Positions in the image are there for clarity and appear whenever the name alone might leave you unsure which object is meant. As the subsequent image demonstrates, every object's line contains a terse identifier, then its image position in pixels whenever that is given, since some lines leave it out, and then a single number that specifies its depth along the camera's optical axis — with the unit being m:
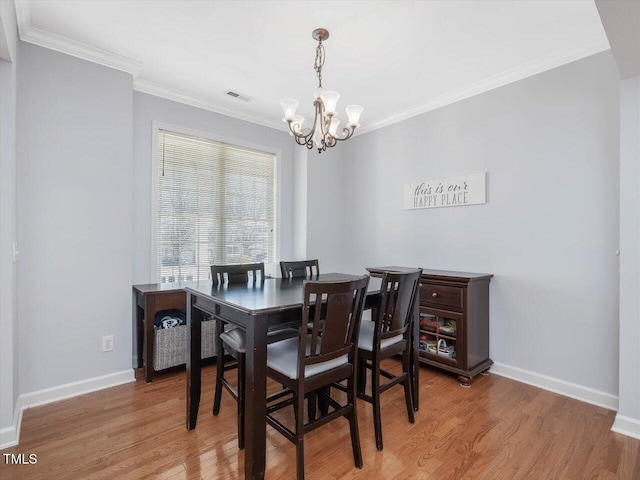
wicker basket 2.79
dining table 1.53
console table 2.71
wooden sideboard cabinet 2.71
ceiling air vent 3.24
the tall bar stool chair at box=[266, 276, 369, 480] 1.56
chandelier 2.15
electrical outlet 2.64
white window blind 3.28
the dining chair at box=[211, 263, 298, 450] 1.87
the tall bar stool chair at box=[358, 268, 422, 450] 1.93
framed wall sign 3.07
